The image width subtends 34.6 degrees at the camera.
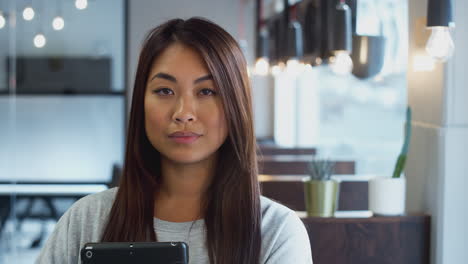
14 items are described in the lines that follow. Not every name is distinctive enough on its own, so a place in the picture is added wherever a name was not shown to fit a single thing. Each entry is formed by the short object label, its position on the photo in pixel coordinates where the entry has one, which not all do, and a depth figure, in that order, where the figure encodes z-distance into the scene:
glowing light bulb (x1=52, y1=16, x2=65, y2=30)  5.66
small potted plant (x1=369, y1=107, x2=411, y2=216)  2.41
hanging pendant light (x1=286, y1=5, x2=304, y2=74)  4.21
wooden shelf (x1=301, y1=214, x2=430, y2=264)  2.39
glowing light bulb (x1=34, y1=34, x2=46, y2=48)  5.32
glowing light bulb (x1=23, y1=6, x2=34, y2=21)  4.22
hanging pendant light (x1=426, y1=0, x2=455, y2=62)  1.96
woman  1.41
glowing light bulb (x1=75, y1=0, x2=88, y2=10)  5.87
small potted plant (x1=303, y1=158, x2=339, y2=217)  2.49
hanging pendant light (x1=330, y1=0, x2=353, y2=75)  2.84
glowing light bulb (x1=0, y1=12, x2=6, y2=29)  3.66
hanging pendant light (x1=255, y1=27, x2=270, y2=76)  5.84
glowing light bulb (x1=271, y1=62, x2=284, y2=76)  4.85
